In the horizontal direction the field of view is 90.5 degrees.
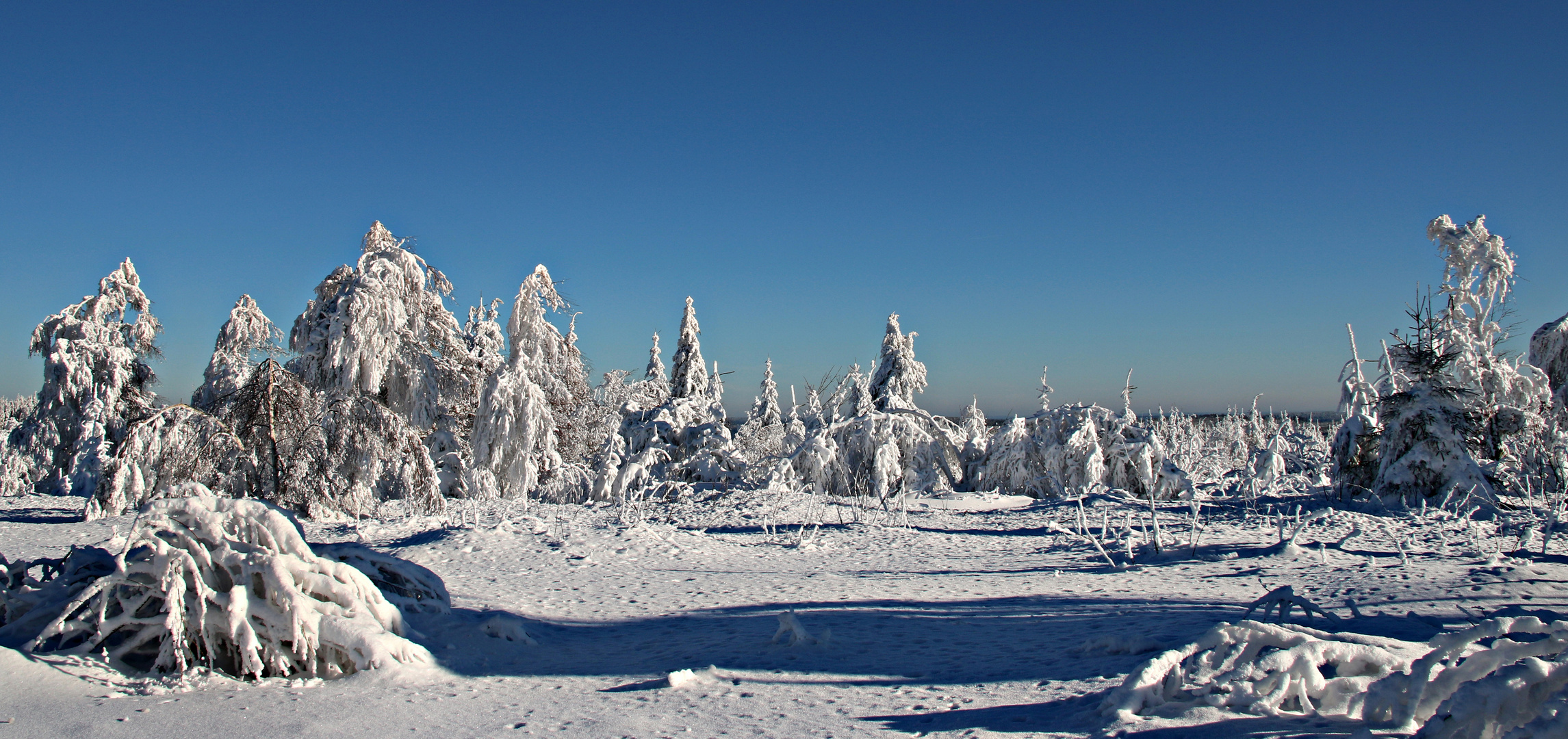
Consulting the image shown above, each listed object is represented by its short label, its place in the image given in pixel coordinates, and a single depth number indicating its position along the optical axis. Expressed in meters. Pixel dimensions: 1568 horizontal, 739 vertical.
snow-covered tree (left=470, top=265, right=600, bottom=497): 14.81
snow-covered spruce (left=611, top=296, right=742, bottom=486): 16.97
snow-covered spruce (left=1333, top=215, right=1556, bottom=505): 12.21
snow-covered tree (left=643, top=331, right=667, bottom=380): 35.38
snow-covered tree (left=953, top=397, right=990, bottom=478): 23.70
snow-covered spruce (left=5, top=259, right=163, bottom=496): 16.73
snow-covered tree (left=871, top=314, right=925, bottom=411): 26.59
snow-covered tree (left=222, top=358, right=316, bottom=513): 11.12
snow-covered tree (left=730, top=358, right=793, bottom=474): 42.19
